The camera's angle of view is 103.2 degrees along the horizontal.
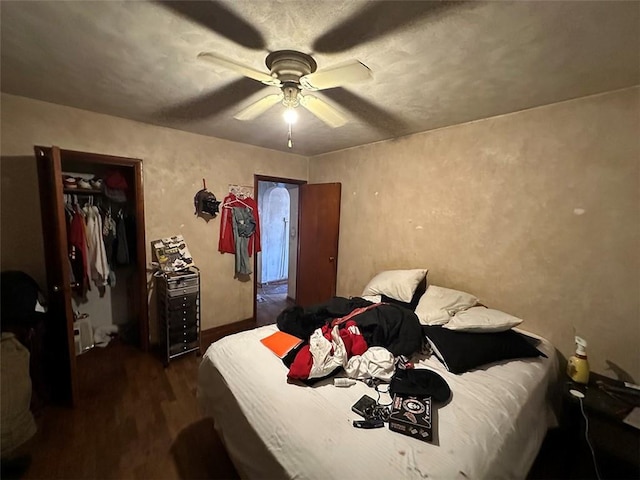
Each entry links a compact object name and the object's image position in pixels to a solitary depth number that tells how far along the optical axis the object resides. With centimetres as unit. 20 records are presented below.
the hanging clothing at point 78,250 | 239
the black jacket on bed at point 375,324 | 164
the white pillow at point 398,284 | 234
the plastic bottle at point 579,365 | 159
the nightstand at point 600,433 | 126
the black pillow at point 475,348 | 153
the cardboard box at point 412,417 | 104
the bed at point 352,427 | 93
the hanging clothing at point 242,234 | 313
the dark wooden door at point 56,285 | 177
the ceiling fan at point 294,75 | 110
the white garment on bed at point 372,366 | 139
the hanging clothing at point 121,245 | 268
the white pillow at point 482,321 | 170
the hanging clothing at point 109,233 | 262
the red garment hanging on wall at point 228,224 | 306
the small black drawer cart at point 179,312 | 247
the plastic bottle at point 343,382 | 133
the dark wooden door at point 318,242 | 340
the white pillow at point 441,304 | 198
